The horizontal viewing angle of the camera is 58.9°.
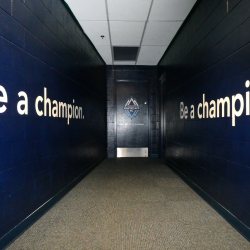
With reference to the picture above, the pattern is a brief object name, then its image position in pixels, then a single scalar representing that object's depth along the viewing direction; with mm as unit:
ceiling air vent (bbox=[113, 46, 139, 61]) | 5371
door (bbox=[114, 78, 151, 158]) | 6925
